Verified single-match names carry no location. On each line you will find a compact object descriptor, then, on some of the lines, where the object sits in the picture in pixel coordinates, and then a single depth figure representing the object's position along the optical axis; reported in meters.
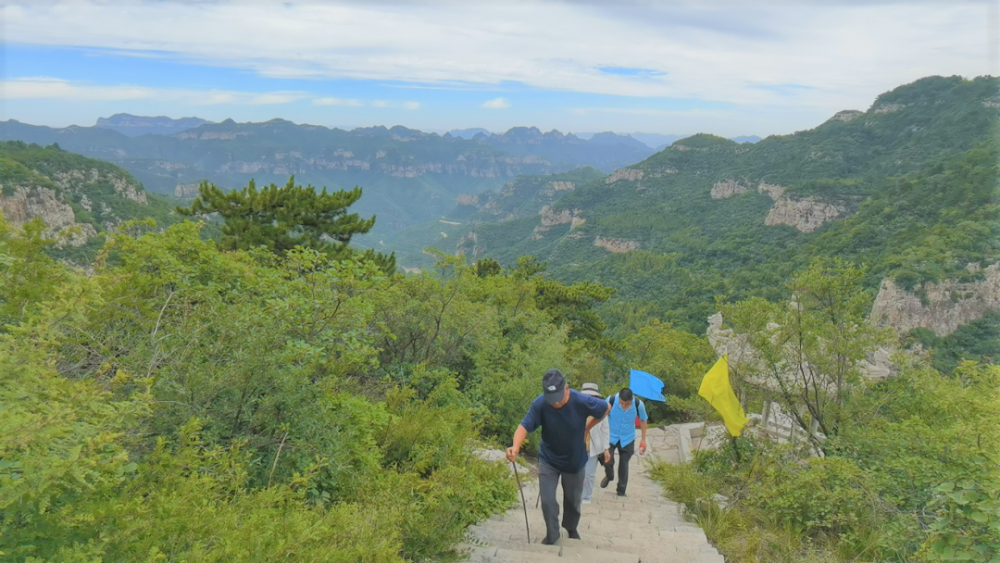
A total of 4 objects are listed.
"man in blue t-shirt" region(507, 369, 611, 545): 4.38
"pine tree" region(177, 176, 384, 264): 14.09
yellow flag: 6.55
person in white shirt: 5.80
